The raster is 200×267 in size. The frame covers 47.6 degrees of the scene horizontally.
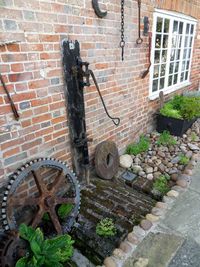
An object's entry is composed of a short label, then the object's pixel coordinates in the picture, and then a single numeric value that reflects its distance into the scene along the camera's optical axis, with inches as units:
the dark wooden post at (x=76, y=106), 91.4
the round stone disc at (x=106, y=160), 118.9
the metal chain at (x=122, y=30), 113.4
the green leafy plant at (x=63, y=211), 92.0
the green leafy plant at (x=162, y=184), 119.5
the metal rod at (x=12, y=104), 71.6
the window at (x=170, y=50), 158.2
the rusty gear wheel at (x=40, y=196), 73.7
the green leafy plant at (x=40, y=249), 63.7
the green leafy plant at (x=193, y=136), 167.4
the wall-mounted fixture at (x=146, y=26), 136.0
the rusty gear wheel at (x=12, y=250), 69.0
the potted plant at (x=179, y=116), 166.9
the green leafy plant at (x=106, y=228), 85.9
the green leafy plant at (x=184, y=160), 139.2
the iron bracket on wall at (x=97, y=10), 97.9
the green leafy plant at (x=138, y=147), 148.6
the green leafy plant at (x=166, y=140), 160.2
